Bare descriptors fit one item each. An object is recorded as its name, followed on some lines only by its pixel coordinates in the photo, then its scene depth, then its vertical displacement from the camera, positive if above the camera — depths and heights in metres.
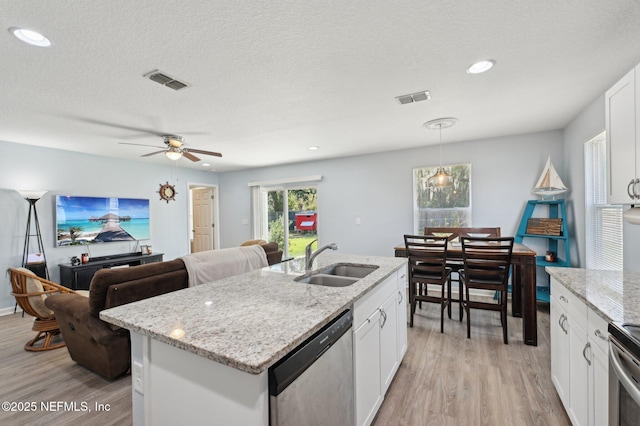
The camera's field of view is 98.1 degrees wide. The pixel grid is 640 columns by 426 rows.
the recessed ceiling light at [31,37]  1.57 +1.05
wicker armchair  2.65 -0.81
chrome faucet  1.89 -0.31
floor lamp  3.81 -0.30
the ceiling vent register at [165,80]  2.08 +1.04
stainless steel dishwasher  0.88 -0.63
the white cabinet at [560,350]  1.63 -0.91
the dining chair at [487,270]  2.65 -0.62
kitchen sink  2.16 -0.48
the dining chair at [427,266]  2.95 -0.65
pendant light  3.25 +1.02
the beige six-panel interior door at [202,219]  7.00 -0.19
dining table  2.62 -0.80
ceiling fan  3.47 +0.81
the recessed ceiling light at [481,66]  2.00 +1.04
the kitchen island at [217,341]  0.86 -0.45
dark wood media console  4.03 -0.82
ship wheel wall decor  4.27 +0.33
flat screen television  4.27 -0.09
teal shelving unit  3.43 -0.39
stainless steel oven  0.92 -0.60
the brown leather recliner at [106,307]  2.03 -0.75
